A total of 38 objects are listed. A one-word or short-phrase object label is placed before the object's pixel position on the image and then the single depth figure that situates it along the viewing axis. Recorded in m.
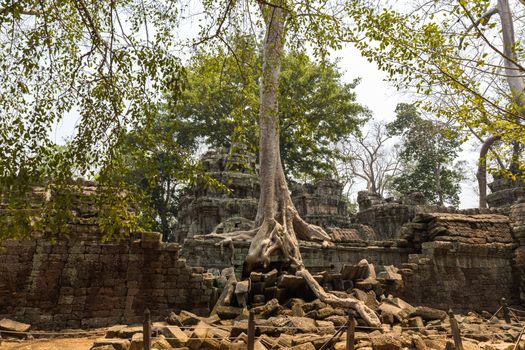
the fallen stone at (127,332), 6.27
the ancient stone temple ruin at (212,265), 7.79
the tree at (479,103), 6.50
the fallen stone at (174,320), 7.07
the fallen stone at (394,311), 7.66
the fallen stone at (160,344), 5.66
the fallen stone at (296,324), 6.48
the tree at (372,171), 33.44
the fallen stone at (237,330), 6.21
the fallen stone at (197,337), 5.79
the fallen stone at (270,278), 8.80
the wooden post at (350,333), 4.84
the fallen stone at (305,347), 5.61
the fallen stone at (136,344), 5.72
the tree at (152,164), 5.66
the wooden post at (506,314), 8.45
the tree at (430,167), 29.38
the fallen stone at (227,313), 7.57
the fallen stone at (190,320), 7.08
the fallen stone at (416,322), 7.40
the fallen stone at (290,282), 8.74
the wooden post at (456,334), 5.50
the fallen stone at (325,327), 6.40
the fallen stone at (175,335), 5.84
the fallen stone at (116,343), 5.76
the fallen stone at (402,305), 7.95
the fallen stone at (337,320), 7.07
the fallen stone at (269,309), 7.72
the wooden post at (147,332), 4.68
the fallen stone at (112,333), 6.34
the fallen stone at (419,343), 6.11
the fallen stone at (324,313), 7.45
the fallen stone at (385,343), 5.78
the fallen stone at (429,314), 7.74
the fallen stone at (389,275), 9.90
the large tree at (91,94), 5.06
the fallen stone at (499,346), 6.22
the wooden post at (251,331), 4.88
